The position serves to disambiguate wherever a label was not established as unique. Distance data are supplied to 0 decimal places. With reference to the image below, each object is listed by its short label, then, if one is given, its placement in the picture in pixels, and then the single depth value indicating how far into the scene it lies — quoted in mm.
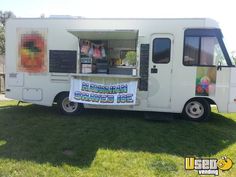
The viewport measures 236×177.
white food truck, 4846
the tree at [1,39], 20526
